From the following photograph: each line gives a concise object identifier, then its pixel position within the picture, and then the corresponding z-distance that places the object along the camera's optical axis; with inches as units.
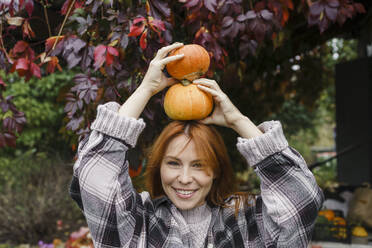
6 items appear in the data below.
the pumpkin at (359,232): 137.2
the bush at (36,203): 169.0
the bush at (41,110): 242.5
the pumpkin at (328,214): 144.5
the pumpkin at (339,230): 134.7
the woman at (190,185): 52.8
